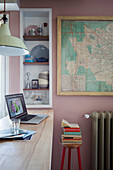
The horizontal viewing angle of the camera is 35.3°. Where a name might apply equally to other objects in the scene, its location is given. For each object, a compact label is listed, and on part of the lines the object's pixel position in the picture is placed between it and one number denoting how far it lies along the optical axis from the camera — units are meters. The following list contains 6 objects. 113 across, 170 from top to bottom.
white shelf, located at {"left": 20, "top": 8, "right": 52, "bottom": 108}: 2.41
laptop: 1.69
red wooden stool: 2.01
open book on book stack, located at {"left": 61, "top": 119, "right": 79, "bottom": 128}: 2.12
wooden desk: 0.77
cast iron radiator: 2.29
